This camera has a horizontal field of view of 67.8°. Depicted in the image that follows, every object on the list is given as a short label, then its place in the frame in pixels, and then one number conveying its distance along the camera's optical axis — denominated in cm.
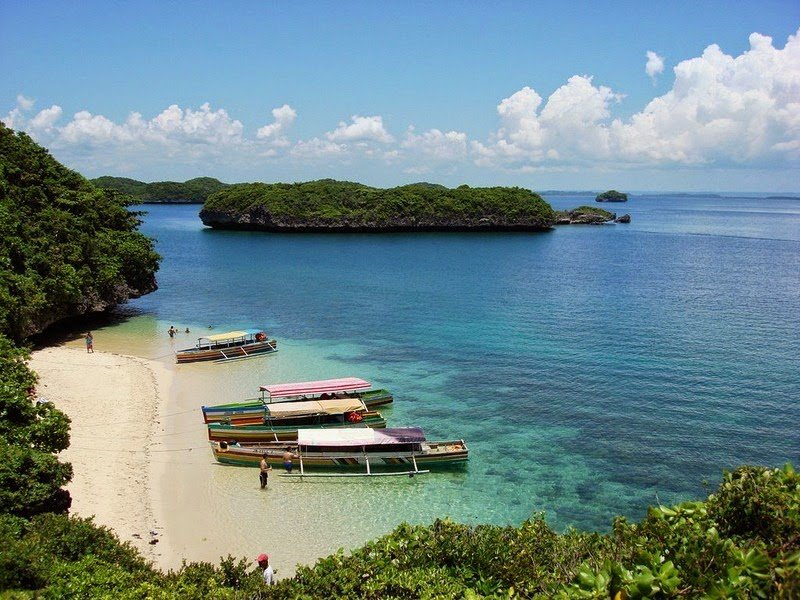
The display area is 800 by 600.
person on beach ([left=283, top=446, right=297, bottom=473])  2298
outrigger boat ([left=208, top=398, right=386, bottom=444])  2552
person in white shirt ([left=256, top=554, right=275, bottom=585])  1474
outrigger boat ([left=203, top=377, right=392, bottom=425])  2844
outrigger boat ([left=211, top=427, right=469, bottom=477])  2327
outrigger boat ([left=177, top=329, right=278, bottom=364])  3756
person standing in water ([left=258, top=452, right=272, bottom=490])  2175
